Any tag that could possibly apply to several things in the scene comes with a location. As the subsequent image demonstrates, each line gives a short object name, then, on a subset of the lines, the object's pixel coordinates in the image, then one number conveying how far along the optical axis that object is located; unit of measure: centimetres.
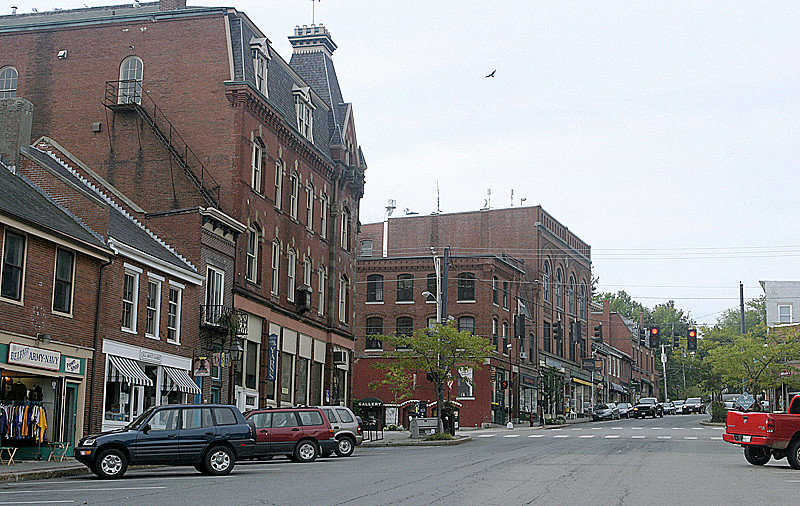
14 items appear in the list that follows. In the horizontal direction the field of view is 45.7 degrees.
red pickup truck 2392
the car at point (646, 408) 8260
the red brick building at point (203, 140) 3619
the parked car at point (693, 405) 10146
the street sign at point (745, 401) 5051
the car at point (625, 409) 8361
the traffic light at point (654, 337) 4541
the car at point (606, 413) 7856
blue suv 2062
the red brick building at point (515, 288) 6688
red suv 2734
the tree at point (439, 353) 4247
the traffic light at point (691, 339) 4769
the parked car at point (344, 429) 2995
